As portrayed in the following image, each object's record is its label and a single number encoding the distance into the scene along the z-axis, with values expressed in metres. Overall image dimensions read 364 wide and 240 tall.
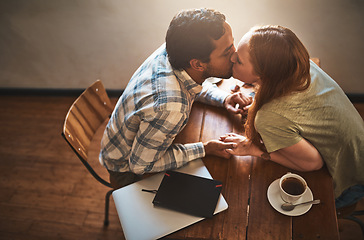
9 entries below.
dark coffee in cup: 1.13
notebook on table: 1.17
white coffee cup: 1.12
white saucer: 1.13
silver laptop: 1.13
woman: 1.13
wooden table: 1.09
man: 1.24
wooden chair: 1.49
